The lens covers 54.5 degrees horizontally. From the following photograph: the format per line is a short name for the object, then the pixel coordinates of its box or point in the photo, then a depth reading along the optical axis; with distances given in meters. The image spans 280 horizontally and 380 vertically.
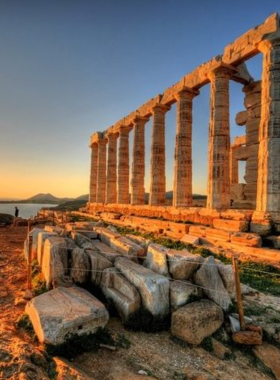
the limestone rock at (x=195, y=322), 4.99
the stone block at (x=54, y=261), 6.41
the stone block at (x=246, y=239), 11.49
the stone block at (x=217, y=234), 12.86
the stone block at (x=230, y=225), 12.81
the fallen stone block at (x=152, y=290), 5.43
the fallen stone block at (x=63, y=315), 4.23
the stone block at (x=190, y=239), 13.26
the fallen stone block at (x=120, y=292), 5.42
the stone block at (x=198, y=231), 14.29
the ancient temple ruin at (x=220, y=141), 12.79
